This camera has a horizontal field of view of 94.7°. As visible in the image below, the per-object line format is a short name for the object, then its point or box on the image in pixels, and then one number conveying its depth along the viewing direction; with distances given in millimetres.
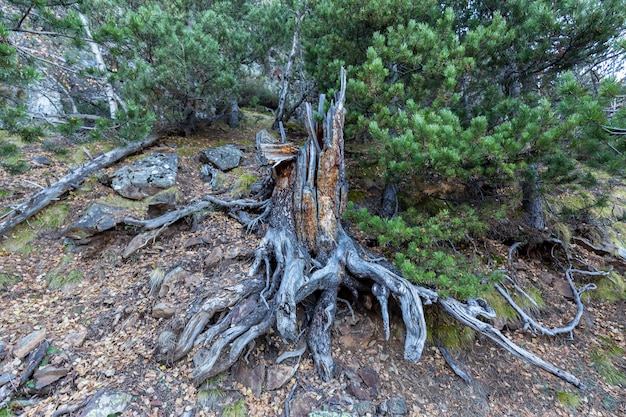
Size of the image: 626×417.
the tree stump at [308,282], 3570
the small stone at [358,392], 3591
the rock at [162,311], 3980
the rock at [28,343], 3462
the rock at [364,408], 3426
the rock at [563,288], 5367
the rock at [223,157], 7457
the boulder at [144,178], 6234
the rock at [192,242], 5148
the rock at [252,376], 3533
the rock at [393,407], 3484
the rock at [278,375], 3588
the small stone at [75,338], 3684
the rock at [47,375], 3230
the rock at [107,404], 2969
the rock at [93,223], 5285
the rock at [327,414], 3329
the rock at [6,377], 3184
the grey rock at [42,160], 6863
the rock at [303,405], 3355
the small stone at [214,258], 4723
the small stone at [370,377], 3739
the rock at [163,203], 5762
